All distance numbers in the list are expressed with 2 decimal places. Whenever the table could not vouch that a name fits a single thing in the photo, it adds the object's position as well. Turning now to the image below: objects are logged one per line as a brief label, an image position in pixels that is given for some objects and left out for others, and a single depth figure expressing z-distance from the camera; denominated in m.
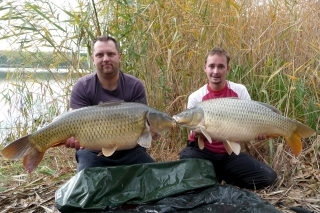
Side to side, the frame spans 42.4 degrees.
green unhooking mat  2.07
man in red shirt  2.56
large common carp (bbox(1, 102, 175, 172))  2.10
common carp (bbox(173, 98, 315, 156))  2.24
